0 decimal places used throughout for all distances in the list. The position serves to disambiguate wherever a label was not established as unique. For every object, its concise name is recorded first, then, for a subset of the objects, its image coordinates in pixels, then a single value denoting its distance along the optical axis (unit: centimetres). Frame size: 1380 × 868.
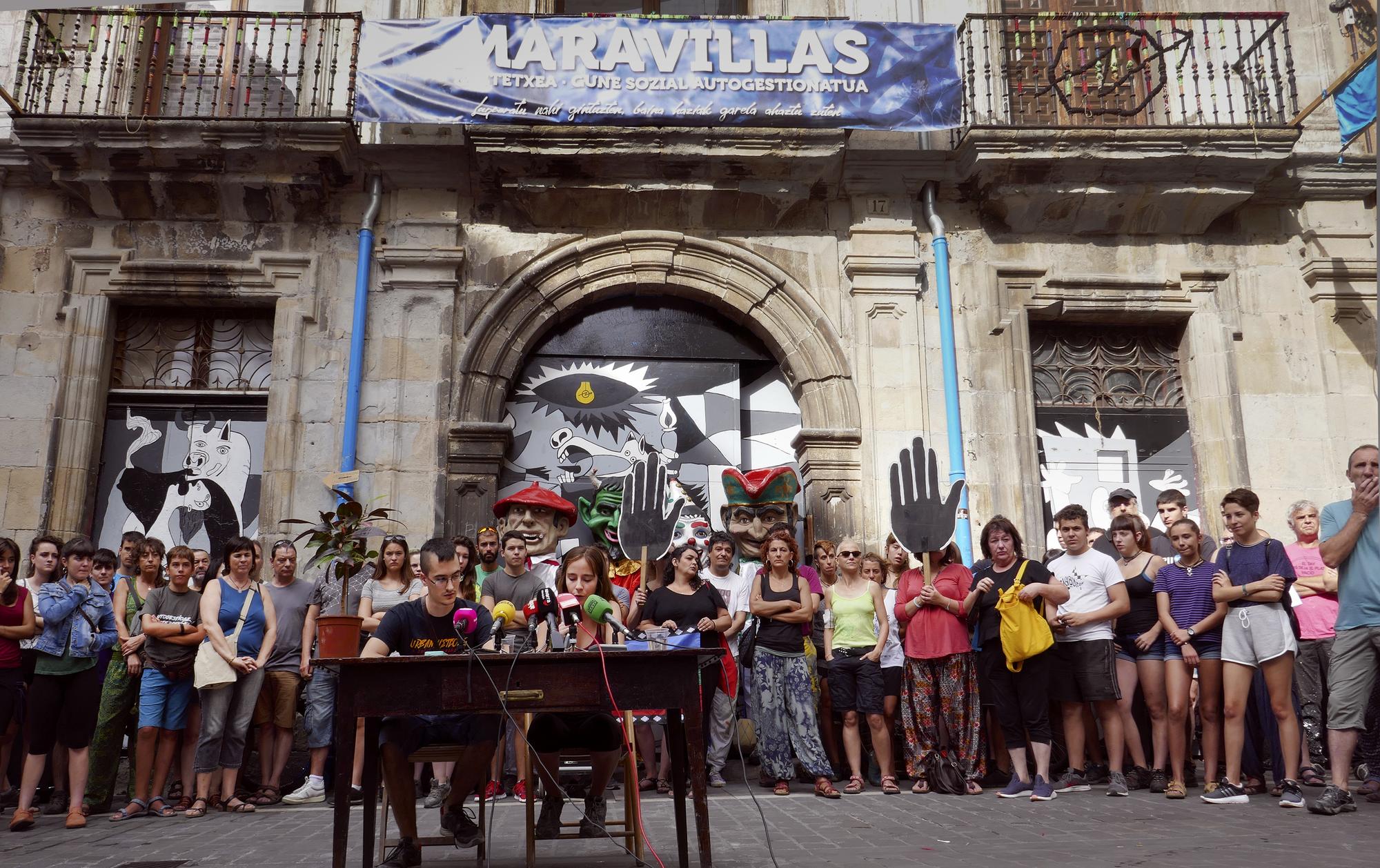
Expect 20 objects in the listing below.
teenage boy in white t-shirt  679
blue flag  994
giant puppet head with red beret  888
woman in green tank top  728
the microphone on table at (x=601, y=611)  473
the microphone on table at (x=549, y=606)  470
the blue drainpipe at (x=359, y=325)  967
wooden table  415
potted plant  596
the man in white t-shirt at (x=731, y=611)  745
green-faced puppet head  972
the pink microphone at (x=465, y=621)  458
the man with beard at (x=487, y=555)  786
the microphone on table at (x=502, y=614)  446
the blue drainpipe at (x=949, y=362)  973
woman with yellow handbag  675
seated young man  463
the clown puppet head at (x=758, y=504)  954
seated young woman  491
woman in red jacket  710
